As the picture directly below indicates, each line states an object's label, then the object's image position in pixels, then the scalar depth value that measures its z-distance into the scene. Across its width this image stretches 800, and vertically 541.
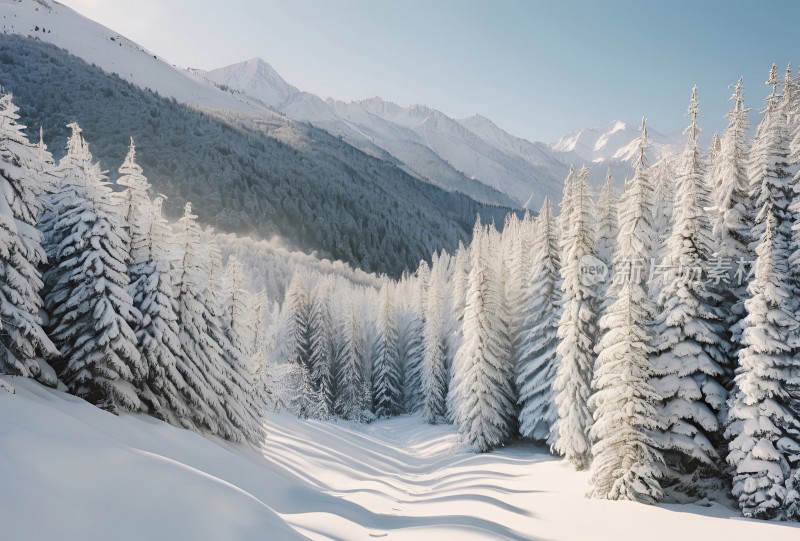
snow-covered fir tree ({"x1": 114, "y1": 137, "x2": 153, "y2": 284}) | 17.94
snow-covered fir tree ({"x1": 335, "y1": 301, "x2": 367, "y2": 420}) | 63.22
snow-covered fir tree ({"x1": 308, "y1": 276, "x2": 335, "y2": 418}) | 62.78
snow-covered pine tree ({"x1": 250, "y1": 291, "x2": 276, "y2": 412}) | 38.69
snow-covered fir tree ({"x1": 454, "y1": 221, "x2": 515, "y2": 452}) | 34.25
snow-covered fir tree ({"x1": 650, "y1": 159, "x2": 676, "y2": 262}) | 25.44
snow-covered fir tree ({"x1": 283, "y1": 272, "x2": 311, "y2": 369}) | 62.53
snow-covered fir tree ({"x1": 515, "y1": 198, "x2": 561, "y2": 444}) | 32.06
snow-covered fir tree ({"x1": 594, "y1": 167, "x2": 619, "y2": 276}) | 31.30
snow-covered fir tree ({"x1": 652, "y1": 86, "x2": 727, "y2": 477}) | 20.06
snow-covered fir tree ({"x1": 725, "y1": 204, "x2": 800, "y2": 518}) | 17.62
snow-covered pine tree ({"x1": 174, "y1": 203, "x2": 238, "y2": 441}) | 19.38
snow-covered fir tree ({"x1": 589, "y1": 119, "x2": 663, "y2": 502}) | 18.92
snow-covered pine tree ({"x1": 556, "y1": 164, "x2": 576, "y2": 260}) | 33.22
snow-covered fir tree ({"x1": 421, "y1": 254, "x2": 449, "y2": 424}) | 52.97
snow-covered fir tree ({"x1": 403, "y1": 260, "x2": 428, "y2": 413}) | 64.69
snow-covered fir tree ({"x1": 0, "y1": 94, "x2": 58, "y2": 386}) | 11.93
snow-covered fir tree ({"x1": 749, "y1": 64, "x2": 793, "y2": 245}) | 22.09
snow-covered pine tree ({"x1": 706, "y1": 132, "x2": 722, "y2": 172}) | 41.72
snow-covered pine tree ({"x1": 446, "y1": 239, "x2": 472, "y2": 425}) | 43.45
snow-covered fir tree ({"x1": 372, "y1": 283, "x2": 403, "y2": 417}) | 65.88
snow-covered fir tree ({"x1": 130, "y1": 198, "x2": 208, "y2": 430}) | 17.42
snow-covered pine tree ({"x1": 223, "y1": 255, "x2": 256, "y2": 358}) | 25.54
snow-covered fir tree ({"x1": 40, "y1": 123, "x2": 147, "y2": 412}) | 15.05
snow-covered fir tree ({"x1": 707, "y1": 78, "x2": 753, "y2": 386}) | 21.67
